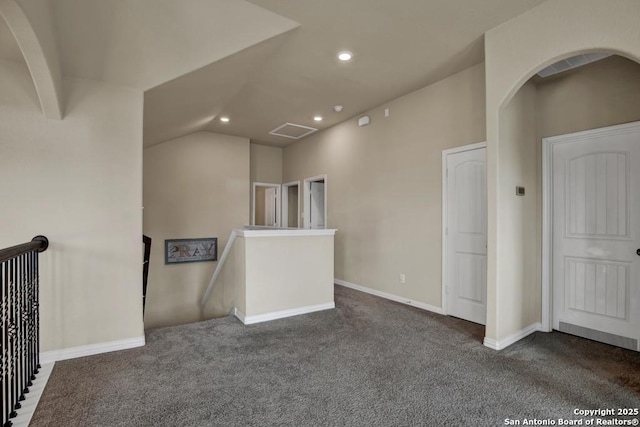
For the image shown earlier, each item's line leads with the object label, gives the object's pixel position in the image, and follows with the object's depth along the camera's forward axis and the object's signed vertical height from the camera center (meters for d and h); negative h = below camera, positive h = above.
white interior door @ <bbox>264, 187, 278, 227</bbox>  7.62 +0.20
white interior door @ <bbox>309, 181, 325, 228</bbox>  6.72 +0.21
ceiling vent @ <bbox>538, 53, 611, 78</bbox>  2.90 +1.40
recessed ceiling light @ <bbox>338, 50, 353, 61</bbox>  3.30 +1.66
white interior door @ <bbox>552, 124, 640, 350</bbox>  2.91 -0.20
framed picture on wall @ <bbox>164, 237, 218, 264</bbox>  6.02 -0.68
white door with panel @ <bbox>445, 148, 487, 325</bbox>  3.58 -0.25
